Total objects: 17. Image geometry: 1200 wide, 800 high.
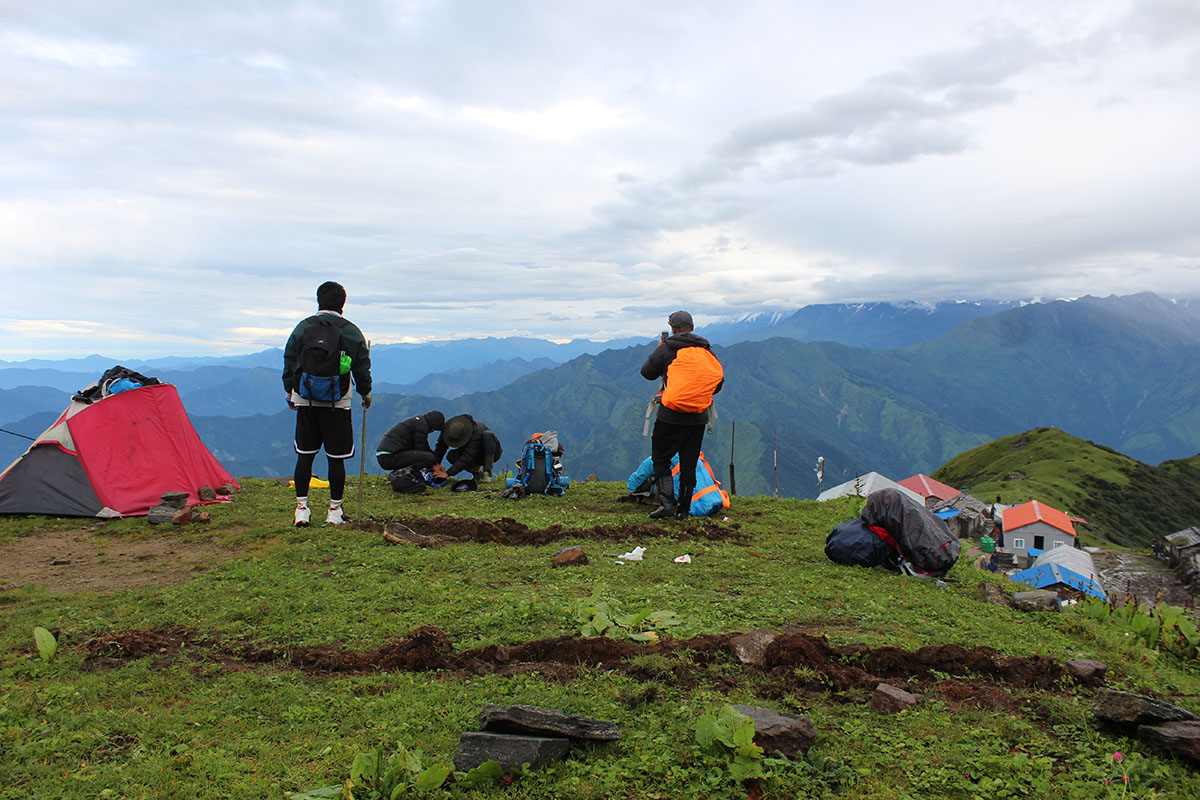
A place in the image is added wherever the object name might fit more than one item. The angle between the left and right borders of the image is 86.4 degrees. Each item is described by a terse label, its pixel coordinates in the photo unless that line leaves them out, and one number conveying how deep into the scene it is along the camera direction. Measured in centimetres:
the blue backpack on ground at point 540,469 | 1360
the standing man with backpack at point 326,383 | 955
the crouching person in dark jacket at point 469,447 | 1461
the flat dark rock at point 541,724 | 360
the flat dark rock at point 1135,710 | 376
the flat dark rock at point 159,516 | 1013
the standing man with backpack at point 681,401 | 1067
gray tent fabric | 1020
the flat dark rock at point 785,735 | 359
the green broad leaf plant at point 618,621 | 549
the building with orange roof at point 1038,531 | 7944
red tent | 1034
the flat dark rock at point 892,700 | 421
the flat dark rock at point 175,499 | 1069
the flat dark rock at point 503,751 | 341
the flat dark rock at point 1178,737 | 353
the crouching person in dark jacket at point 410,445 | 1420
